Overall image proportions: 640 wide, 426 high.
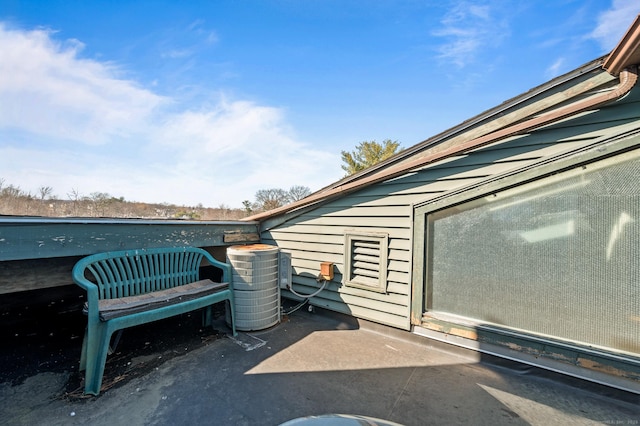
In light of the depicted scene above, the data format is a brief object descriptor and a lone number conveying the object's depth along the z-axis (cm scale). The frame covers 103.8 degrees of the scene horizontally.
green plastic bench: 193
